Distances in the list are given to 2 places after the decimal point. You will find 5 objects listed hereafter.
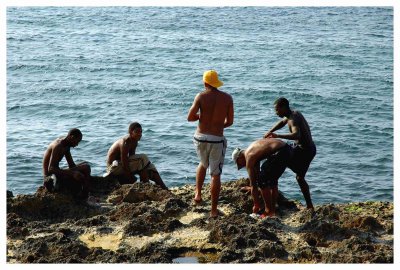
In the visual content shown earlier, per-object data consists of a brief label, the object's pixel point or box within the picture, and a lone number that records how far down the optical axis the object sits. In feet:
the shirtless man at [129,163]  39.58
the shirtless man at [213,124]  34.19
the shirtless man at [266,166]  35.12
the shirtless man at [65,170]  36.70
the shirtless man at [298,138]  35.32
